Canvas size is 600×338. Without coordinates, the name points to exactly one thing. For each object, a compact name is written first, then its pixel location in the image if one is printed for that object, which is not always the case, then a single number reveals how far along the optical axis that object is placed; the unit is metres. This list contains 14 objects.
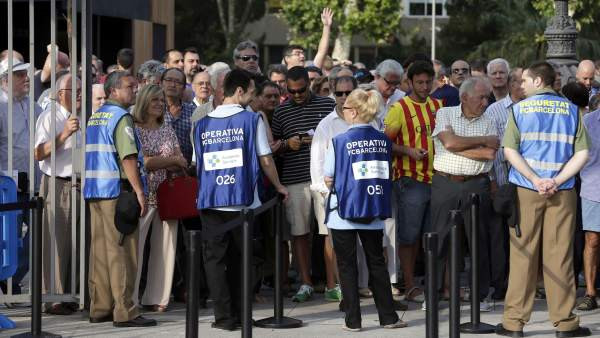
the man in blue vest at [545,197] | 9.88
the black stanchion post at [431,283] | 7.89
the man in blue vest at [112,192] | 10.23
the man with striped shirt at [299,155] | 11.91
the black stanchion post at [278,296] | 10.20
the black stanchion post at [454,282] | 8.56
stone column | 20.94
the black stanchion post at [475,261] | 9.90
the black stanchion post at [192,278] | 7.97
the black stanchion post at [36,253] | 9.30
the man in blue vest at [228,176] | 10.11
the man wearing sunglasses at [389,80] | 12.57
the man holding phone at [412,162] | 11.72
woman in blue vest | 10.12
